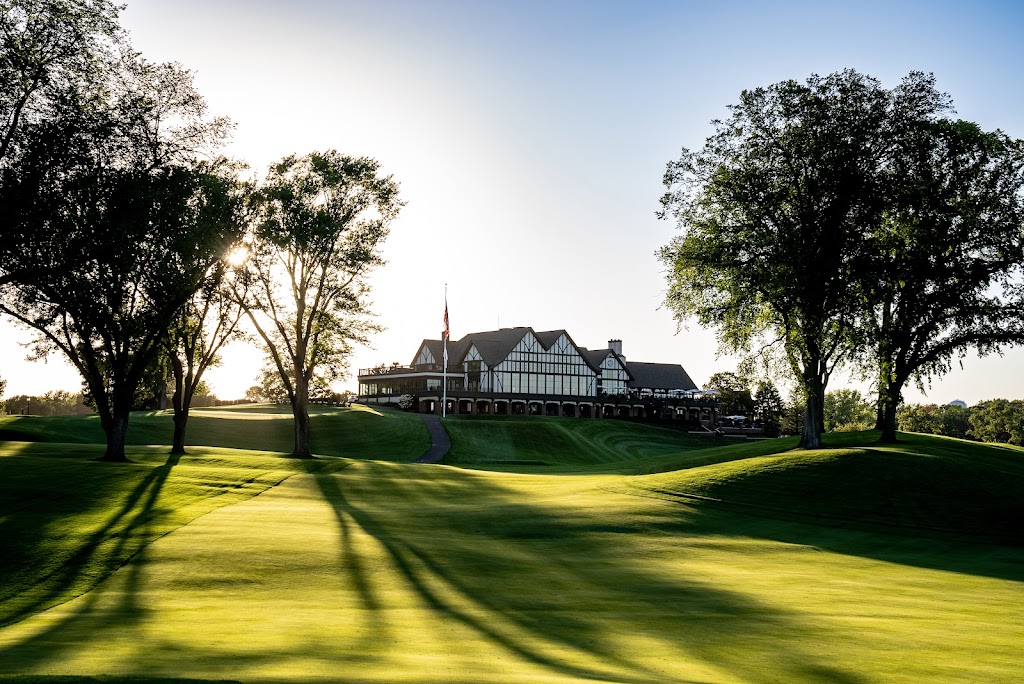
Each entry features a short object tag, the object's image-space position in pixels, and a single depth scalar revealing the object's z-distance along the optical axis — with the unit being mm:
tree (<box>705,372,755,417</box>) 117750
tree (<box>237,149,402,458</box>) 45031
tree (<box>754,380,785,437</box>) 114575
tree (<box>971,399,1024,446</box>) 141550
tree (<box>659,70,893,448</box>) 41125
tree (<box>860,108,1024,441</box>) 42156
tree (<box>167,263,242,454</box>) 42469
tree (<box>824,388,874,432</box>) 179150
